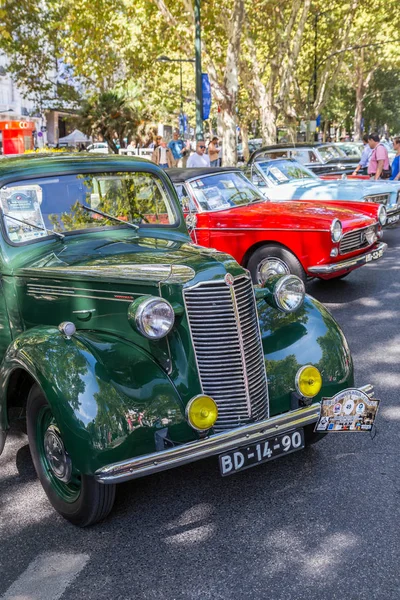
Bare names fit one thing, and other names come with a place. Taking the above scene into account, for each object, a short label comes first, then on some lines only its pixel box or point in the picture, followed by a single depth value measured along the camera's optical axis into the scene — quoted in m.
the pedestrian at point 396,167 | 13.70
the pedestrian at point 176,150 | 19.81
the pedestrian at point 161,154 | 16.60
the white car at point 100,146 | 44.96
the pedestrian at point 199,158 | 13.15
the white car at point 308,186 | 11.59
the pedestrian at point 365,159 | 15.56
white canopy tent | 39.44
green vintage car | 3.29
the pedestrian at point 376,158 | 13.34
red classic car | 8.10
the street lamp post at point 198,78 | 16.54
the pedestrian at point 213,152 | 15.05
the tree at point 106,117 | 35.47
